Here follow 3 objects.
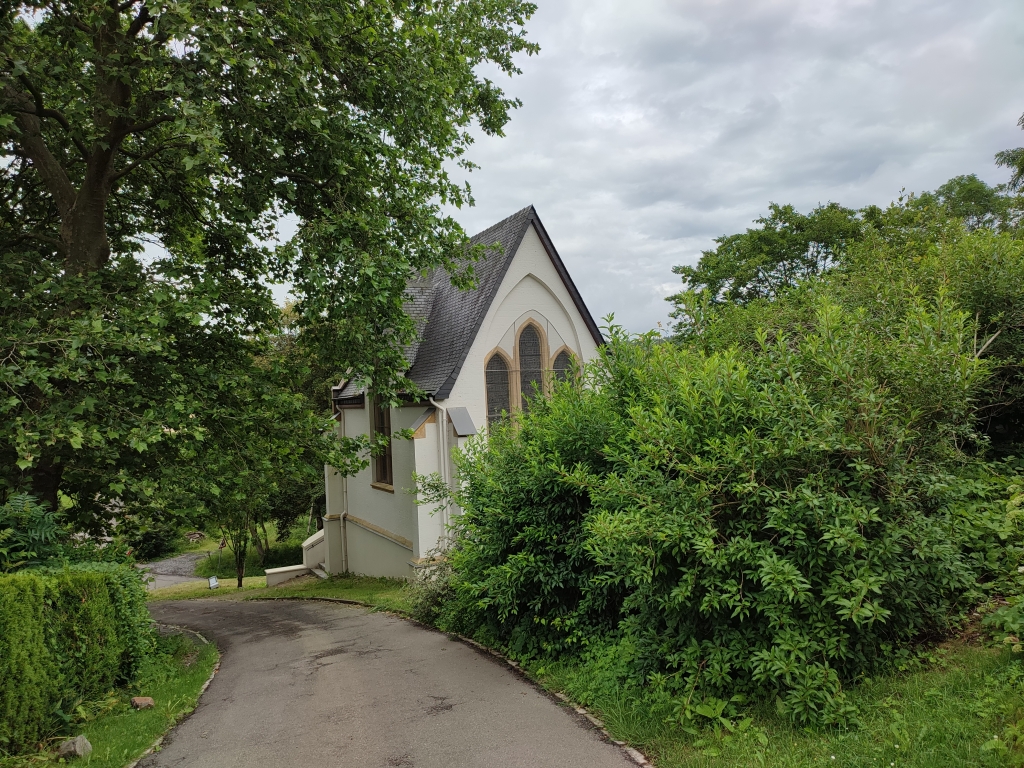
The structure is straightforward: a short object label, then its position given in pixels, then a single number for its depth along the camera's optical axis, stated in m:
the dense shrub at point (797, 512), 4.52
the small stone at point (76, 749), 5.61
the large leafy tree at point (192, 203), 7.36
